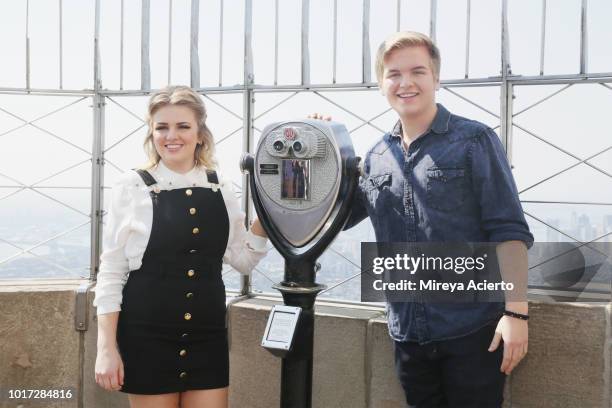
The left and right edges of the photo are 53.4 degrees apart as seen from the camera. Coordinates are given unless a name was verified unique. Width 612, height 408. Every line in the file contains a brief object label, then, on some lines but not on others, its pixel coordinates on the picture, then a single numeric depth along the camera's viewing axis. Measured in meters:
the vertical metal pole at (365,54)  2.48
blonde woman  1.83
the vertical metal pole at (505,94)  2.30
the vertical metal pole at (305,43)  2.54
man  1.61
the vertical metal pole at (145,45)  2.78
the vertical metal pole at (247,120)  2.67
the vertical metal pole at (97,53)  2.86
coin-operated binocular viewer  1.69
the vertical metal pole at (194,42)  2.71
